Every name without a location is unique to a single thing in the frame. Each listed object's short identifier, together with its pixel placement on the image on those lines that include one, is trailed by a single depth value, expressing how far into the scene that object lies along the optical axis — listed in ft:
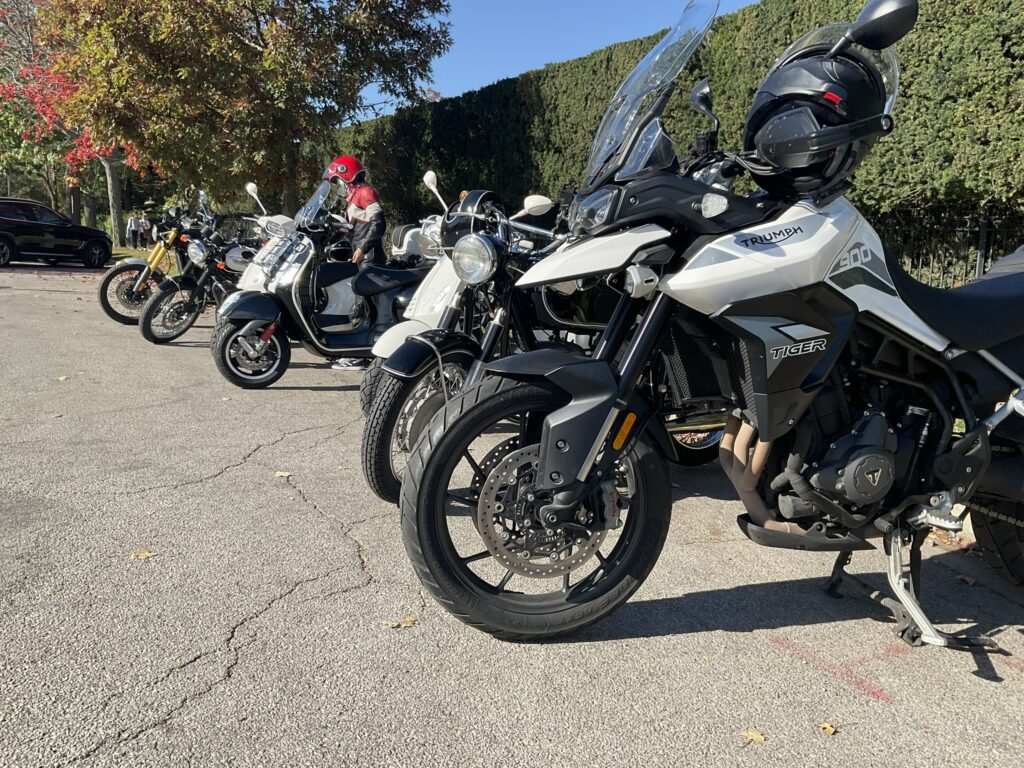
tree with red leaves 63.57
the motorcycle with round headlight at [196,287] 28.43
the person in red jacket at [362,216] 25.59
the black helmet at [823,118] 8.57
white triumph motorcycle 8.46
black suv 65.62
